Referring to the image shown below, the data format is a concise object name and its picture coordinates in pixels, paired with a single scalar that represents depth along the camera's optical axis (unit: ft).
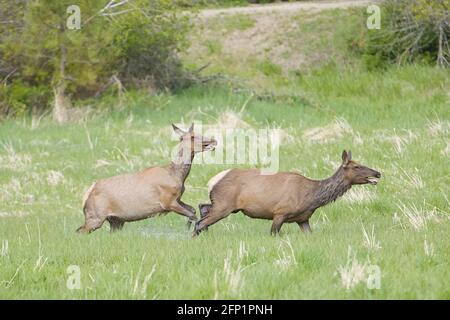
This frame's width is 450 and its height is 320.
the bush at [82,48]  93.25
